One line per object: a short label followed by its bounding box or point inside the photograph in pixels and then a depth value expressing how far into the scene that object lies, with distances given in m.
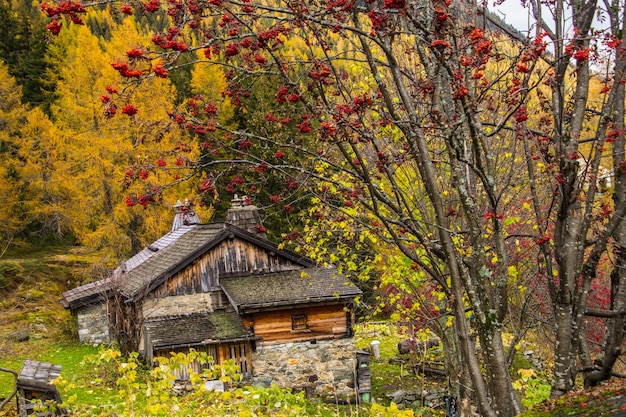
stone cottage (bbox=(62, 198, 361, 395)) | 16.55
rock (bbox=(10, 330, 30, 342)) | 19.66
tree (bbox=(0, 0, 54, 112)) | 36.34
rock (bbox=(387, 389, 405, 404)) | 15.85
